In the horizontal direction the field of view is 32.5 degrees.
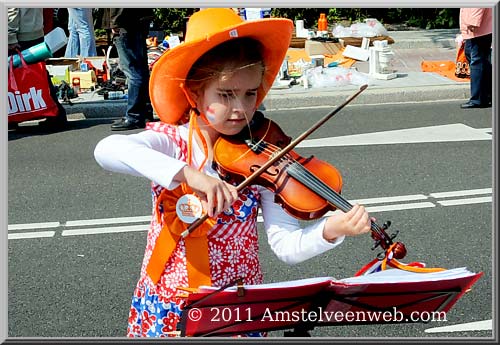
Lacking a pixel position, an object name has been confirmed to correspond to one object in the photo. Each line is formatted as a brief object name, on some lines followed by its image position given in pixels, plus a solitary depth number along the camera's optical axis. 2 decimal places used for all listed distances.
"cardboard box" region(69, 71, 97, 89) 9.12
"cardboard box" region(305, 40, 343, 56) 9.66
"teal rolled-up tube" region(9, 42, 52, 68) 7.58
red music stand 1.99
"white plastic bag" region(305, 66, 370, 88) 8.47
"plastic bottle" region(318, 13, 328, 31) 6.89
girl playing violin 2.06
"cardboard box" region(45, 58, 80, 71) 9.35
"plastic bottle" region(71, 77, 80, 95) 9.05
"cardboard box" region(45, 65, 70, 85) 9.07
